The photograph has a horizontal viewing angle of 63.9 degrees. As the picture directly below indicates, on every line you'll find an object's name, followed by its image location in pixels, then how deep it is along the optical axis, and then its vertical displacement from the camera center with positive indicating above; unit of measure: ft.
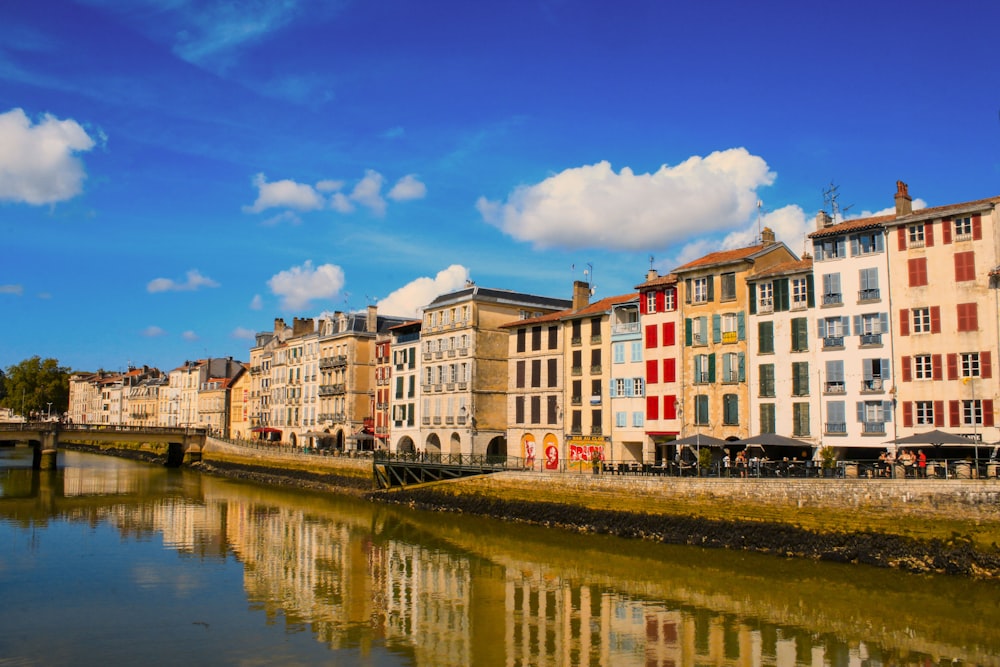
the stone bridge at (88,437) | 255.91 -8.46
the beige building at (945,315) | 108.78 +13.54
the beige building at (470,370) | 192.34 +10.12
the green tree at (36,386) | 436.76 +13.79
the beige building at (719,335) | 136.98 +13.29
